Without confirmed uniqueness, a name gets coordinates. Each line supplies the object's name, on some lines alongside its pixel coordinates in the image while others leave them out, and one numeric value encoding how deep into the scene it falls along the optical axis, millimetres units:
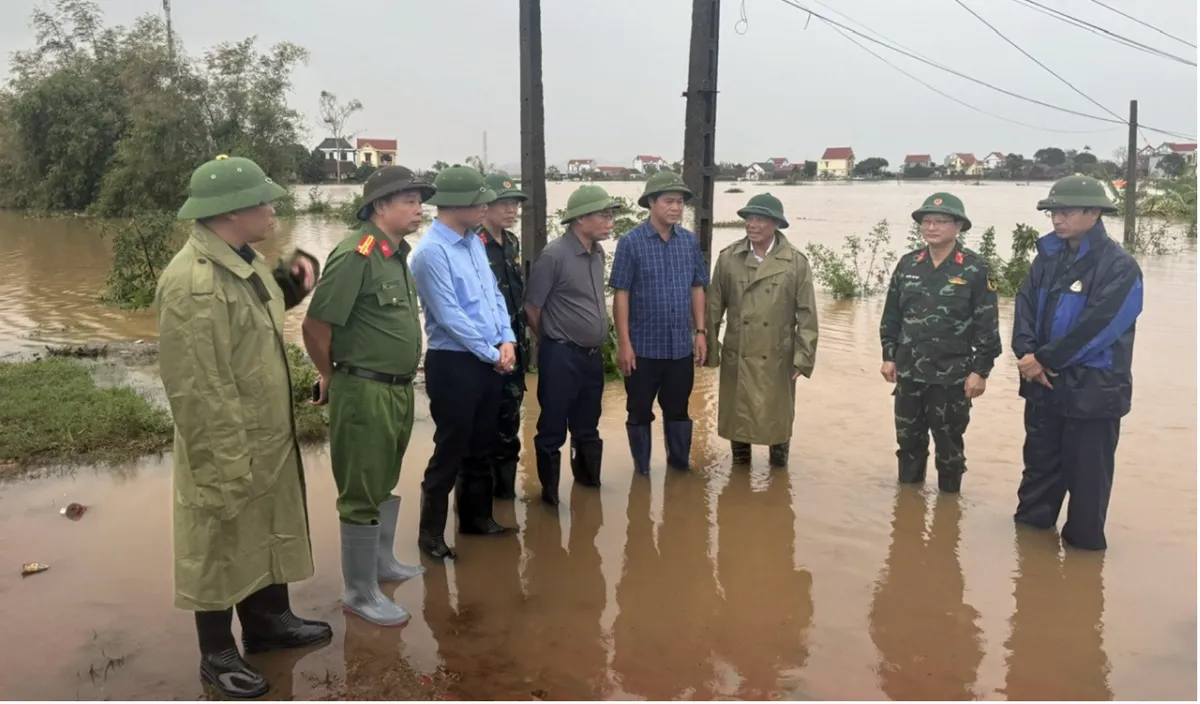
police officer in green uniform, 3467
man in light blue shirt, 4004
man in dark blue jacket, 4281
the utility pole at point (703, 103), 7277
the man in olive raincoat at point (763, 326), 5414
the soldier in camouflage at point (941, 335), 4914
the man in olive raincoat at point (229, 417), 2818
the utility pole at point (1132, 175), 22000
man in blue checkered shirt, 5285
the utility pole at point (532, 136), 7516
